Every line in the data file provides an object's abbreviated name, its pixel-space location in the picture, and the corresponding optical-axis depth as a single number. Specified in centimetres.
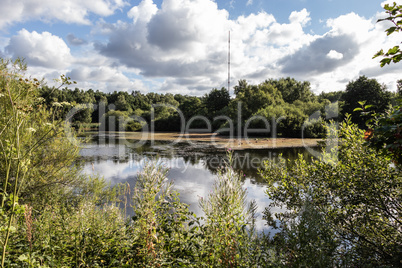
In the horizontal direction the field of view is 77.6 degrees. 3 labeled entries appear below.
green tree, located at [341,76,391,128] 3534
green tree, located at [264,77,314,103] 5359
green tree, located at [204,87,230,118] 5262
